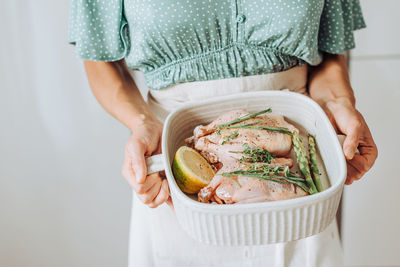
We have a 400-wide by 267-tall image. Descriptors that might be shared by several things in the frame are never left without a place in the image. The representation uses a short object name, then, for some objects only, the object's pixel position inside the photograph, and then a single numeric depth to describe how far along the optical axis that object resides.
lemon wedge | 0.53
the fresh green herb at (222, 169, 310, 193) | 0.51
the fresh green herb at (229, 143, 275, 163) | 0.55
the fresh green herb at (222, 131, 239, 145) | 0.58
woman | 0.64
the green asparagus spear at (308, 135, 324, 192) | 0.54
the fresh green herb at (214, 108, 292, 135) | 0.59
